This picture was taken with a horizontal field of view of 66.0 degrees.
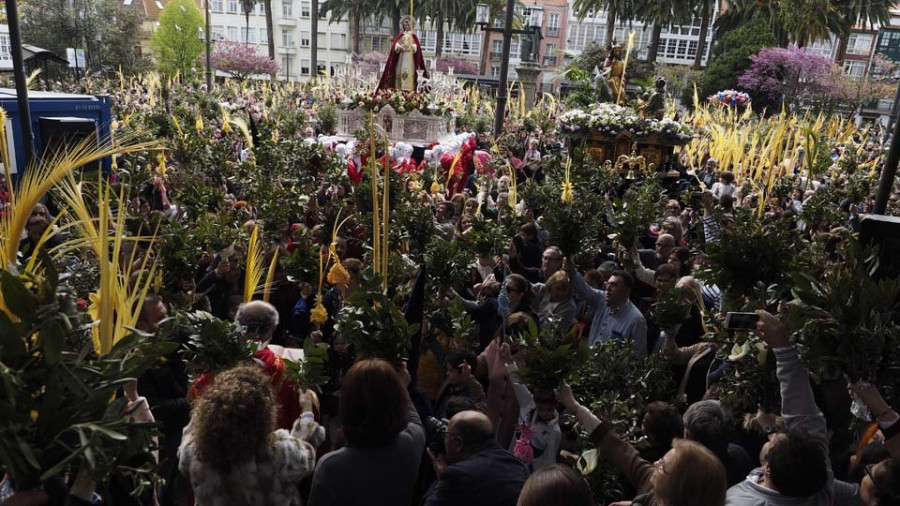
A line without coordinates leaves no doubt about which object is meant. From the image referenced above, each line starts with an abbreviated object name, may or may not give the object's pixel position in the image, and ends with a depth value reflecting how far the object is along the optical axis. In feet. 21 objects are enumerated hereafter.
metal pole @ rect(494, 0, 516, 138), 42.42
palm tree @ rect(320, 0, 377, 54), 173.17
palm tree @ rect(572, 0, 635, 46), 147.02
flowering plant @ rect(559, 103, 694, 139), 47.03
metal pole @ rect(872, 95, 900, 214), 18.58
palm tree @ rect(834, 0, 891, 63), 130.72
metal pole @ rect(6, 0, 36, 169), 22.49
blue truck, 36.91
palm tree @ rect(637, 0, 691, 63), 138.51
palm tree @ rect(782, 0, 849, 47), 124.47
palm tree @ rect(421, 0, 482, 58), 162.20
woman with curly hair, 8.40
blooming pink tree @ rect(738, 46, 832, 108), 123.13
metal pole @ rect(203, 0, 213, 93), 87.63
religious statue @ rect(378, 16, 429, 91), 65.67
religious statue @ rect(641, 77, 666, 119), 50.01
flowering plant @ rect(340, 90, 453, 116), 55.83
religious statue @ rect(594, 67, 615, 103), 55.31
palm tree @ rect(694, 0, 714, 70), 134.93
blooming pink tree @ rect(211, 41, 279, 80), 178.09
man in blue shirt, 15.51
